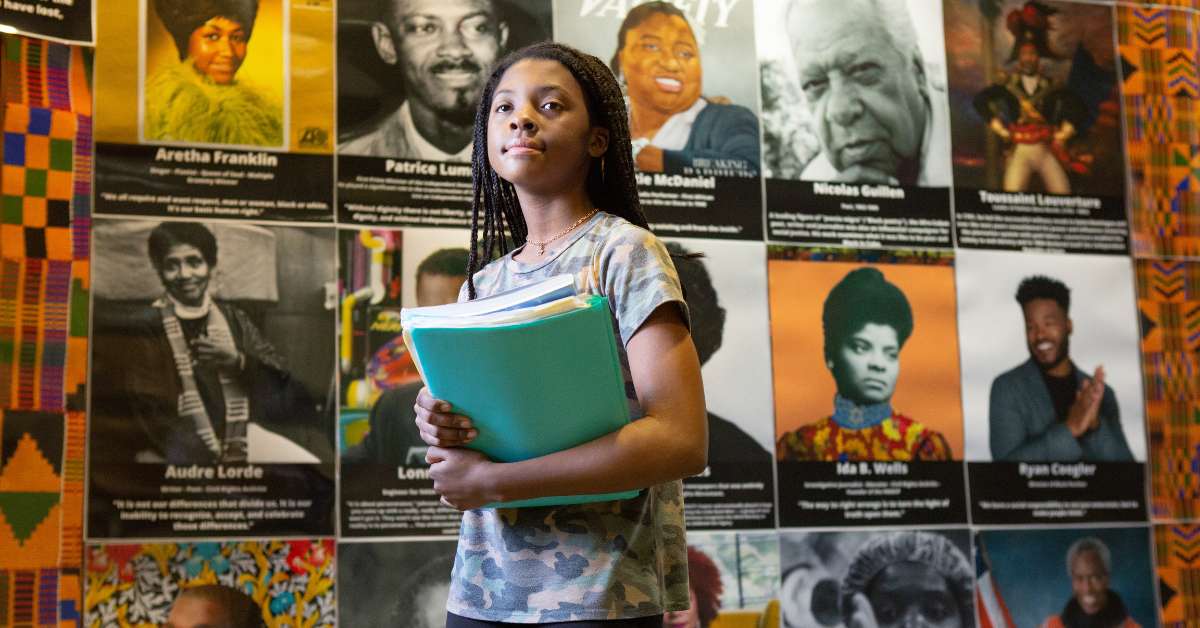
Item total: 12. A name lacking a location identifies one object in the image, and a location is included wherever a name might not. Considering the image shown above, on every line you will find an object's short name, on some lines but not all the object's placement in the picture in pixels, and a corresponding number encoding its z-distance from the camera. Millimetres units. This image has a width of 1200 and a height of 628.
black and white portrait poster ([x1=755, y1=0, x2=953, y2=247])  2842
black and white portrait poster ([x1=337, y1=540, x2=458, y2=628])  2396
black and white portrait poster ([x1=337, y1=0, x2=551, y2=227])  2549
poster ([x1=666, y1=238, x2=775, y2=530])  2666
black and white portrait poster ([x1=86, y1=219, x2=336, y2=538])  2301
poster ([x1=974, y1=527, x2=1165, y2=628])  2822
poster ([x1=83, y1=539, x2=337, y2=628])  2244
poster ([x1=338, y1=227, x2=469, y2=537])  2445
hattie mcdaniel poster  2738
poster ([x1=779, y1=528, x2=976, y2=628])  2689
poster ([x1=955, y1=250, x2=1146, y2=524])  2889
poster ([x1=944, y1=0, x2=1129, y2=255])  2990
